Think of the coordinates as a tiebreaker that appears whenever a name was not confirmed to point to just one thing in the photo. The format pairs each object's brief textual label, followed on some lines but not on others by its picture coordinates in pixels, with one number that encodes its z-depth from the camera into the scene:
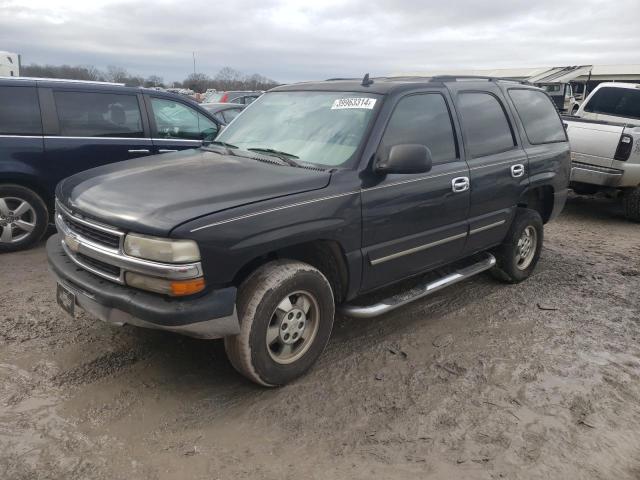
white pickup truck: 7.60
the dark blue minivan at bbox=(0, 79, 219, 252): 5.49
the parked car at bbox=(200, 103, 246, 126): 12.22
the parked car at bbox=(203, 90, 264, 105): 16.88
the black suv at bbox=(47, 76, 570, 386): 2.83
